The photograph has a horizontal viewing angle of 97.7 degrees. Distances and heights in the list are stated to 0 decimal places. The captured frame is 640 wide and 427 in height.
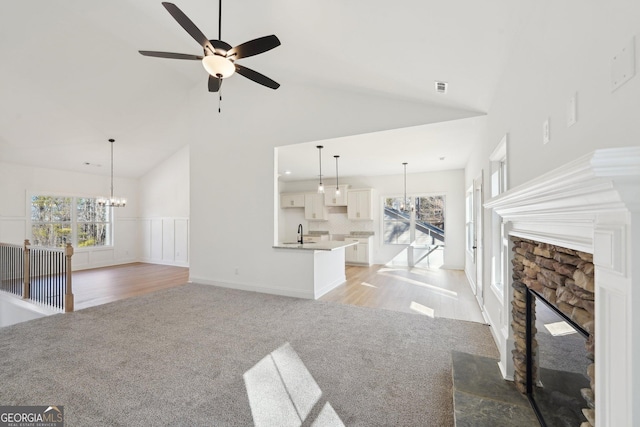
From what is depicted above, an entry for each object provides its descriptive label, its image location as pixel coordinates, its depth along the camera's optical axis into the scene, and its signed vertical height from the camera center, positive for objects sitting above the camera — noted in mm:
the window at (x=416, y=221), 7441 -197
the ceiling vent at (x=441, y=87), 2986 +1392
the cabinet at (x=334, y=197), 8031 +499
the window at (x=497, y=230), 3023 -180
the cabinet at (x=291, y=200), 8859 +450
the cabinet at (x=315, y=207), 8477 +211
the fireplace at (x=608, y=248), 652 -104
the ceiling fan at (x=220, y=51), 2223 +1390
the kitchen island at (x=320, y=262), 4539 -853
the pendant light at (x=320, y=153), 5001 +1200
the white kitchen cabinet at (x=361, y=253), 7707 -1080
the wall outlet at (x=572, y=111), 1243 +467
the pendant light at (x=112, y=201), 6988 +331
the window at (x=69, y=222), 6988 -207
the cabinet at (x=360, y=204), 7848 +280
